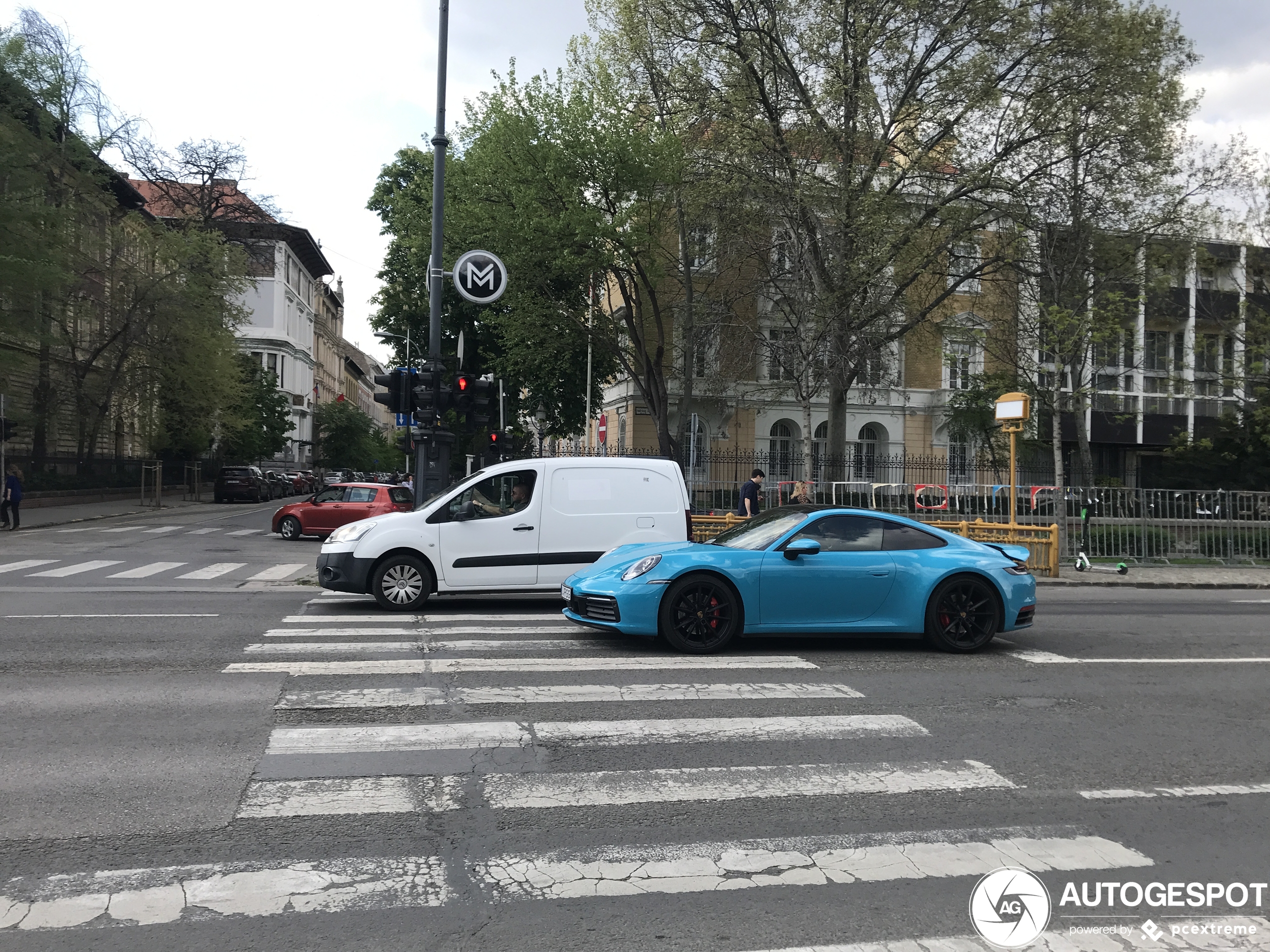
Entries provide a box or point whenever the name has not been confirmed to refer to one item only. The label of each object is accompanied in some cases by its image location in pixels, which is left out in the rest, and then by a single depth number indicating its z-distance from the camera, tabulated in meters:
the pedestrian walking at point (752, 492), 18.91
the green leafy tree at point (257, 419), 51.84
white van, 11.88
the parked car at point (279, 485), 56.31
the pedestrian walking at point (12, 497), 26.20
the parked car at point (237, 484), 48.41
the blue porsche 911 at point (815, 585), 9.04
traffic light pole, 16.50
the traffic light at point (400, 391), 16.25
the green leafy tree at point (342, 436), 86.62
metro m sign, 17.41
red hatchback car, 25.58
